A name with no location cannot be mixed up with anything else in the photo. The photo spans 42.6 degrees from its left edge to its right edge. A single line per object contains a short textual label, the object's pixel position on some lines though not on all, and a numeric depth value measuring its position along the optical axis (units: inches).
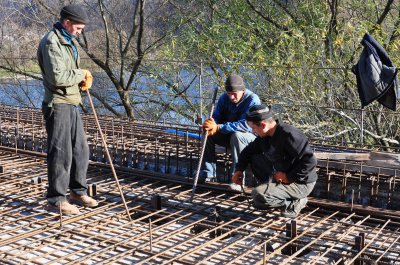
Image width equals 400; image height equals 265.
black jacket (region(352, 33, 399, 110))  210.4
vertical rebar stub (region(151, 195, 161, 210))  180.2
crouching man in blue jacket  193.9
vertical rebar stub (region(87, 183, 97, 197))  194.2
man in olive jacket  163.0
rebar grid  137.1
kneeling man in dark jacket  163.2
